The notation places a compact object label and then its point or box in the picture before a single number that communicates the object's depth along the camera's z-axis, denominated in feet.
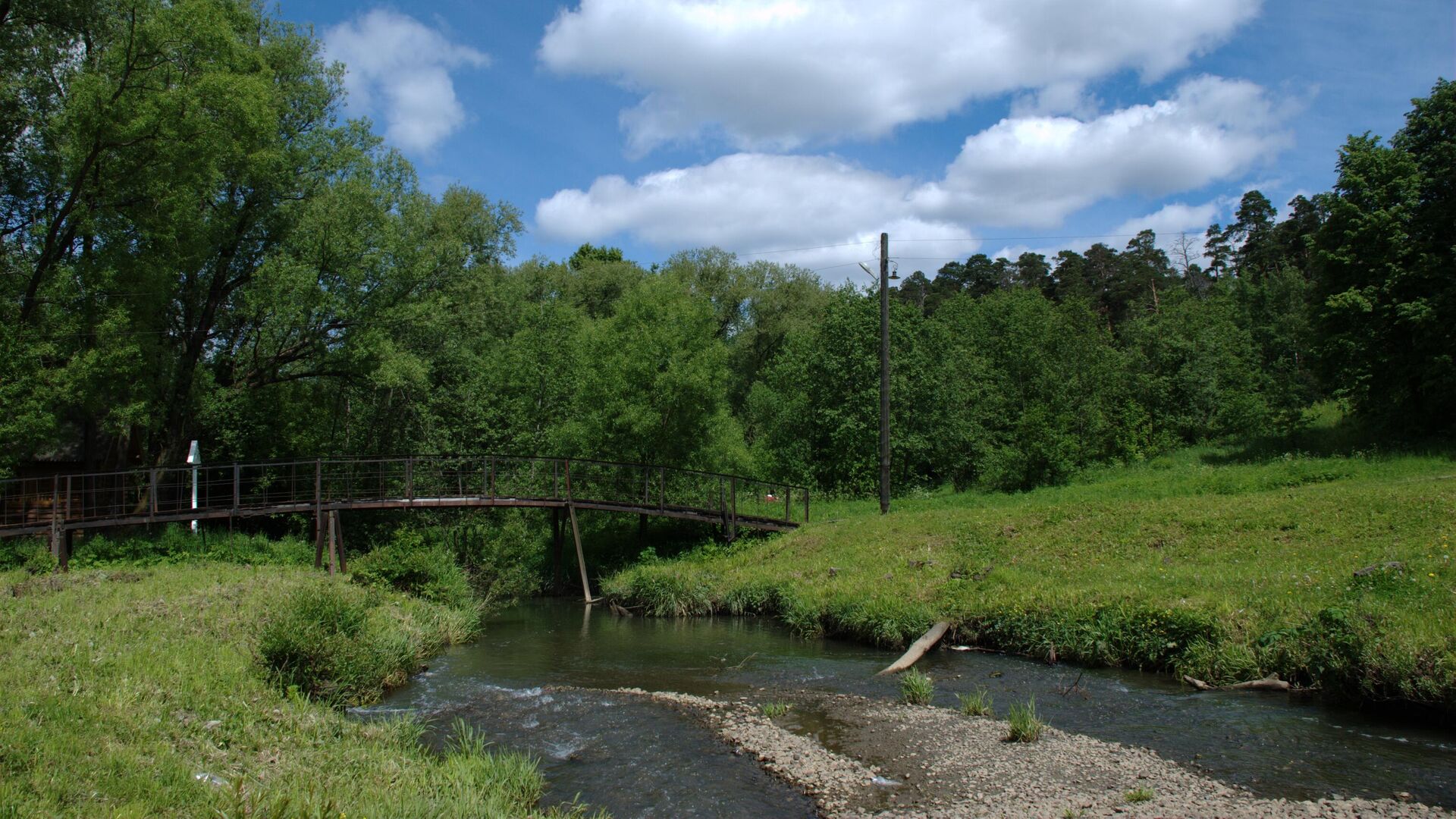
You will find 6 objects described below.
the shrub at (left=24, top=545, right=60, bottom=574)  59.00
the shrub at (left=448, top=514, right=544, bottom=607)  80.23
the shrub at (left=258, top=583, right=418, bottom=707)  36.14
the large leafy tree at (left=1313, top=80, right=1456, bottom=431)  83.87
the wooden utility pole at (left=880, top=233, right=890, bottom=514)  82.28
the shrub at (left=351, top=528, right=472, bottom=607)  59.82
